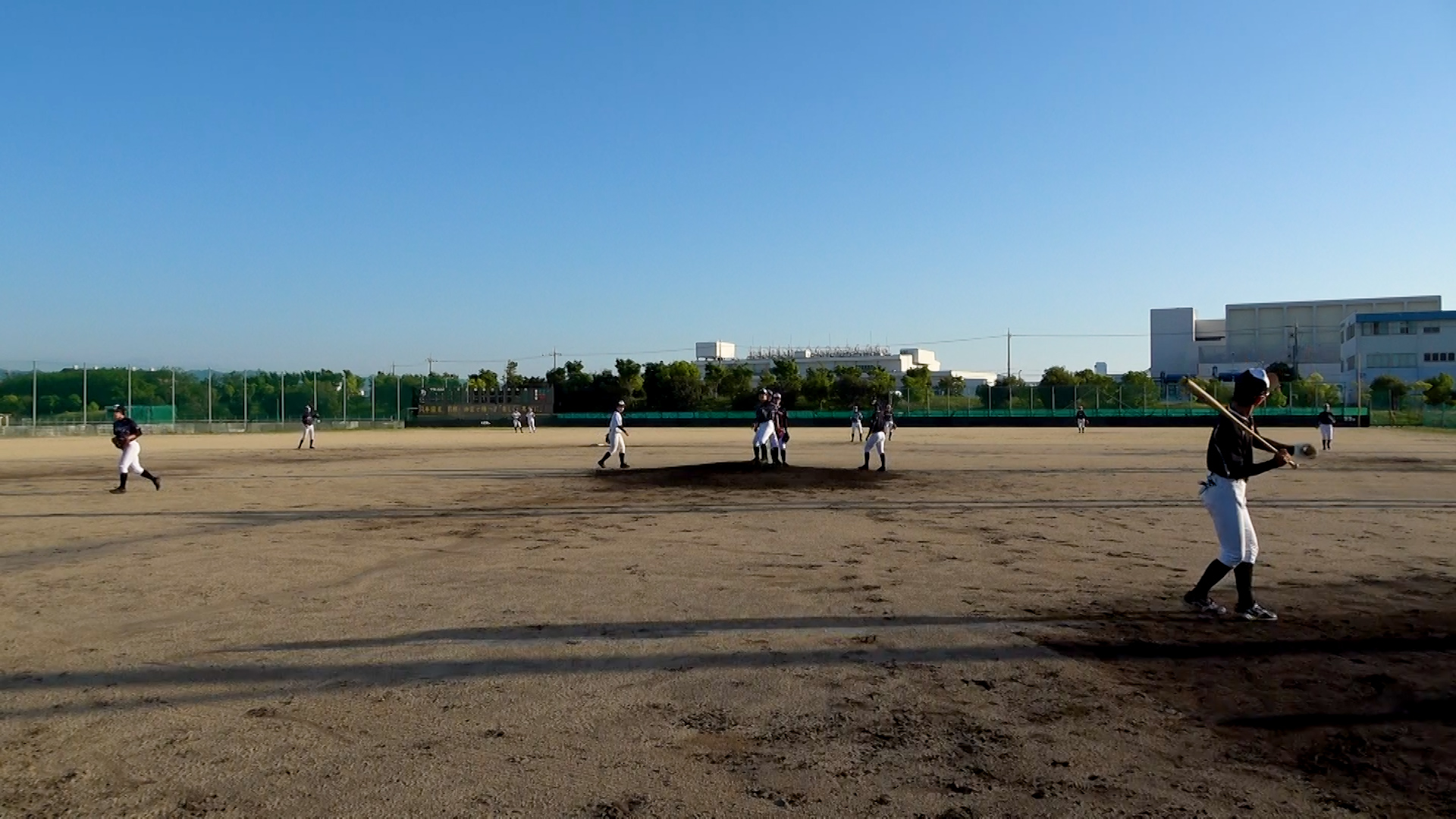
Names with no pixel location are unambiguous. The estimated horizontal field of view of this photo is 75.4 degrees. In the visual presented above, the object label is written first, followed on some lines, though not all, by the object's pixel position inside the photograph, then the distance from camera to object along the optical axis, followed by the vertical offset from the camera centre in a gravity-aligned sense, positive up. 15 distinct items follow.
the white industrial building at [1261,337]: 110.19 +7.32
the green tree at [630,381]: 91.44 +1.62
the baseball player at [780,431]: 21.58 -0.77
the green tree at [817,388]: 90.81 +0.88
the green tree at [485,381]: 81.19 +1.76
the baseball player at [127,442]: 17.22 -0.85
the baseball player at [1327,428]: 30.83 -0.96
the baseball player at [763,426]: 20.81 -0.65
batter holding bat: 6.89 -0.81
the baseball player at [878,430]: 21.11 -0.73
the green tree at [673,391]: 94.94 +0.65
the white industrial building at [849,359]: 171.12 +7.18
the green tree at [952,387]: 78.81 +0.99
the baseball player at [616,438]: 22.23 -0.99
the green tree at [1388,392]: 69.50 +0.50
